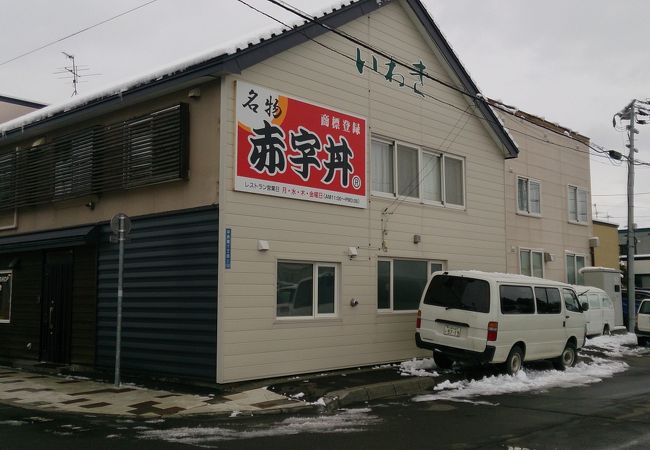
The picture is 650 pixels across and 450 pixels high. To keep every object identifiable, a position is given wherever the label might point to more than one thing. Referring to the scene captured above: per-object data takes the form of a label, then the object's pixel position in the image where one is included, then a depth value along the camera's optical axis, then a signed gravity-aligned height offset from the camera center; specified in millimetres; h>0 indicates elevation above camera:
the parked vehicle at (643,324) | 18938 -1421
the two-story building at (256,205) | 10703 +1536
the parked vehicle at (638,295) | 26644 -736
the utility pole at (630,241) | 21844 +1384
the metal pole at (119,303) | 10565 -477
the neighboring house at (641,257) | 30500 +1179
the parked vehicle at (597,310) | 19391 -1031
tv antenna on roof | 23531 +8014
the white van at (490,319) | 11273 -811
